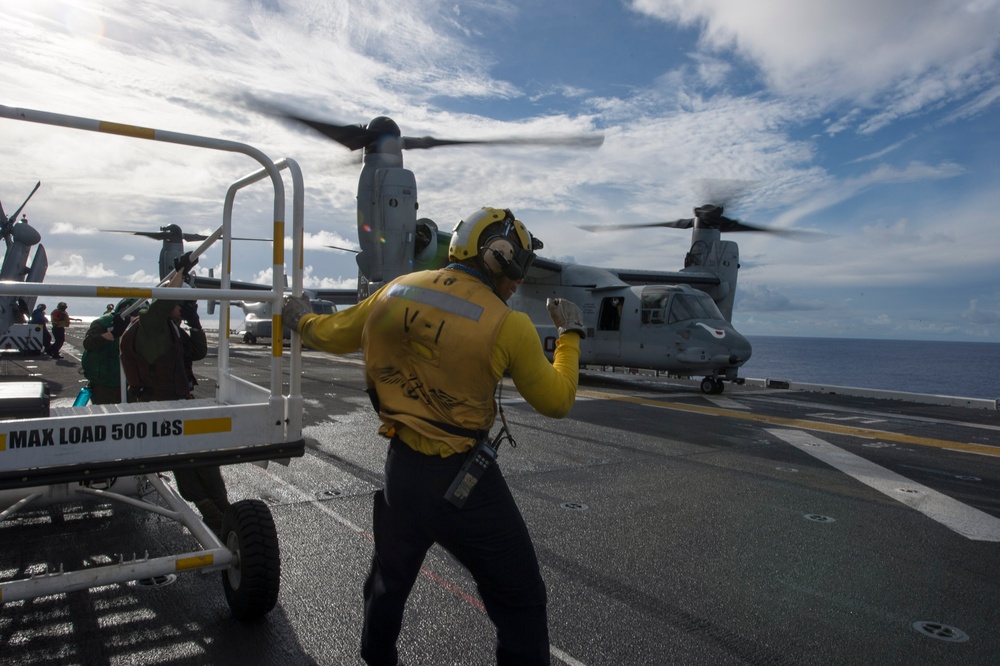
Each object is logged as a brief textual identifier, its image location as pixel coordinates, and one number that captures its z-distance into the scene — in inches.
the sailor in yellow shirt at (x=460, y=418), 93.4
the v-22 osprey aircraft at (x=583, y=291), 594.5
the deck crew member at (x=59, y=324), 828.0
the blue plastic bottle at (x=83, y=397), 217.6
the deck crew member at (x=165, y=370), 173.0
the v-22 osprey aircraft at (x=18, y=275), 863.1
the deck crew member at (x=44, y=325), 967.5
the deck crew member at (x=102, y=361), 216.1
